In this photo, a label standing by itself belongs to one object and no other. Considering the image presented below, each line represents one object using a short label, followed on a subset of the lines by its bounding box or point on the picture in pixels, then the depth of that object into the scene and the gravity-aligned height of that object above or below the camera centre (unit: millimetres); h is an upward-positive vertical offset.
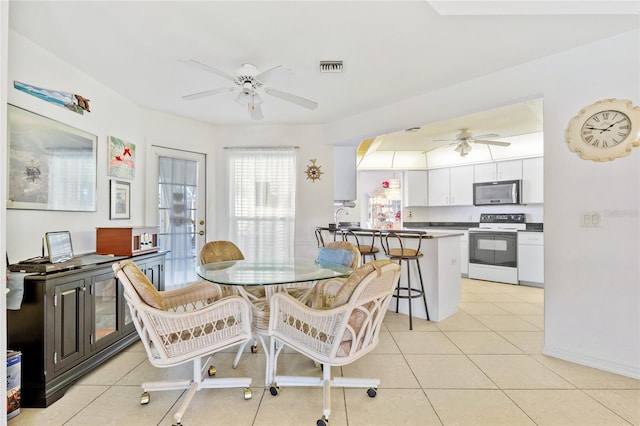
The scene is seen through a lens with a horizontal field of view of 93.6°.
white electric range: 5016 -593
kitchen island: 3318 -720
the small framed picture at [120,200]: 3188 +127
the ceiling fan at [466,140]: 4523 +1131
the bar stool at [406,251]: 3219 -425
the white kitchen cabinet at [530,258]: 4750 -713
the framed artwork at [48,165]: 2098 +376
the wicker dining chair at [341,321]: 1617 -627
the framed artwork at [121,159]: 3186 +596
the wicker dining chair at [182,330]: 1624 -691
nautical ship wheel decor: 4520 +627
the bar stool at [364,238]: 3637 -342
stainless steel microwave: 5195 +375
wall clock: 2172 +632
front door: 4059 +52
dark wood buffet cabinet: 1838 -773
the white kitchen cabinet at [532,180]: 4982 +559
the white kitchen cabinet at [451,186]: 5855 +546
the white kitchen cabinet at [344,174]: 4531 +594
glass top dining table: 1976 -451
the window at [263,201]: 4438 +170
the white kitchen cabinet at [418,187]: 6406 +557
